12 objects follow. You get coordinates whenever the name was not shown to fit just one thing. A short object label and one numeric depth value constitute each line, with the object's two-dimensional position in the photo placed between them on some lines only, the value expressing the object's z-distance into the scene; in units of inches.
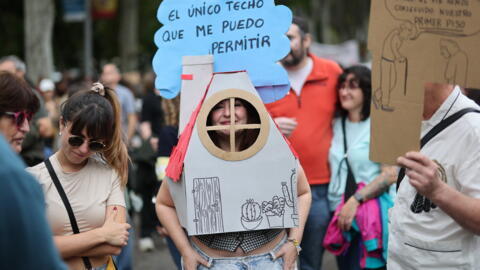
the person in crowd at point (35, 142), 207.3
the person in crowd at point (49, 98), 381.3
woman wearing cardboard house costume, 125.6
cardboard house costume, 123.3
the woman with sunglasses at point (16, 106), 120.8
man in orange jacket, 189.6
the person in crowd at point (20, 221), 65.9
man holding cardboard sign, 114.7
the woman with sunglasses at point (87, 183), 120.1
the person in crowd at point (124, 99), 379.2
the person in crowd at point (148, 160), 301.3
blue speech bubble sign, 130.8
